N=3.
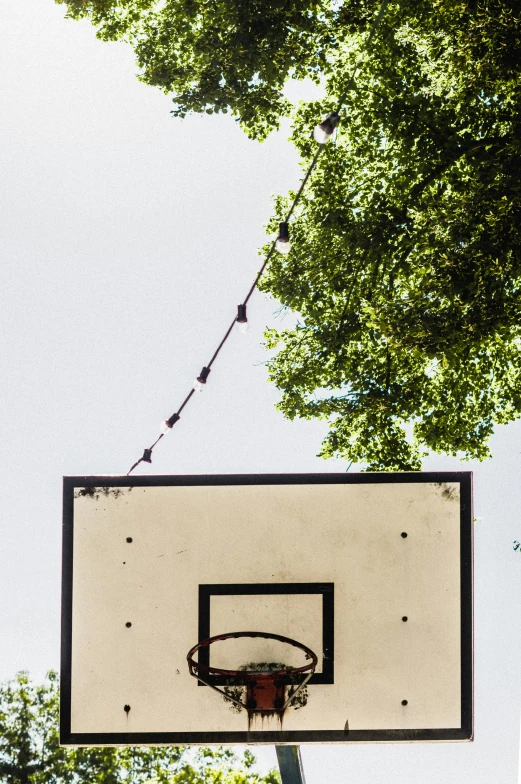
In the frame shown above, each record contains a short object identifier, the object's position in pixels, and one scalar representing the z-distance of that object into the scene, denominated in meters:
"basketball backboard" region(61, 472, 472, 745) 8.27
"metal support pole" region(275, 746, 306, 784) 9.87
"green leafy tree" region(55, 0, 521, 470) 13.34
